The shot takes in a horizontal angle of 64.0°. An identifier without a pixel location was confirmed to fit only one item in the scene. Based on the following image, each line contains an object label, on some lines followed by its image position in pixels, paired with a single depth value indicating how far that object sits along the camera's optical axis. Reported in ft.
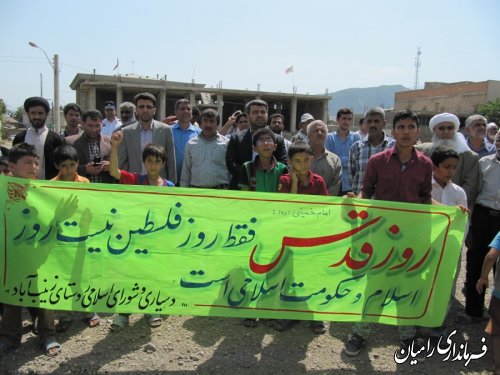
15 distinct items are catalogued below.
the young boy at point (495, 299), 10.22
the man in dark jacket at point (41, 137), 14.55
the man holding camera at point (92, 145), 14.73
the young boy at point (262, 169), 13.23
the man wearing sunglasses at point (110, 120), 25.46
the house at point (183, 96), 103.49
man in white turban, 13.76
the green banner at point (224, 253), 10.74
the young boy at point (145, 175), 12.78
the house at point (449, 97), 151.94
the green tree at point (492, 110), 133.20
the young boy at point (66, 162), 12.01
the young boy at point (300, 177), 12.44
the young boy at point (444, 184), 12.43
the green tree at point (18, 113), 248.20
